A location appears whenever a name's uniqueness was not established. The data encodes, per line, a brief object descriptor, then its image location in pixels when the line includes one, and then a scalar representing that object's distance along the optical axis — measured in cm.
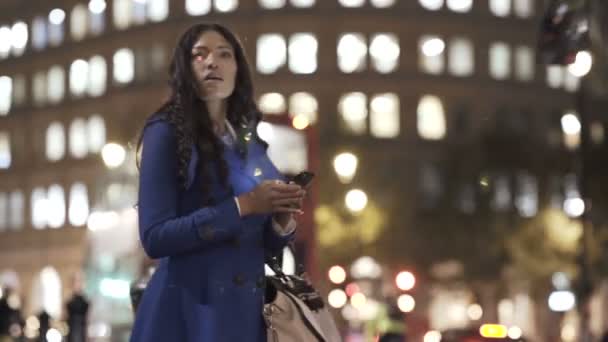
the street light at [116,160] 2575
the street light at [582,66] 2041
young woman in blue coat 414
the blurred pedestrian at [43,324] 1577
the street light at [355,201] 7362
